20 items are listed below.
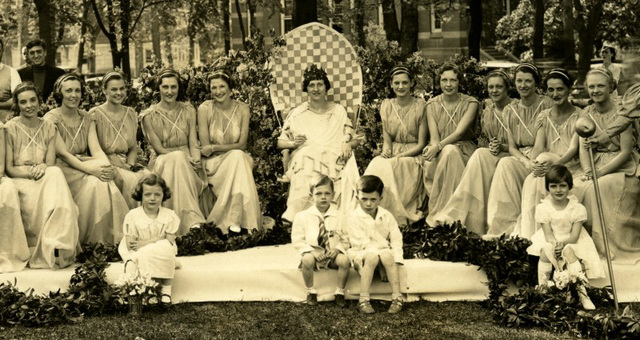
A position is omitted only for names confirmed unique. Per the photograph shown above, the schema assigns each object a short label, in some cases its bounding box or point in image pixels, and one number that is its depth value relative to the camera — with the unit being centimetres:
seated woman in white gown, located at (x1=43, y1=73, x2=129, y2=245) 931
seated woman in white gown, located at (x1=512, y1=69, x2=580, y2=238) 884
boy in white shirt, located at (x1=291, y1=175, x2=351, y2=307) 825
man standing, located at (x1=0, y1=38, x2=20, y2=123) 1025
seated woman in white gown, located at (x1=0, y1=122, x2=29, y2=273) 881
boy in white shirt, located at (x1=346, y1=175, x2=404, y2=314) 814
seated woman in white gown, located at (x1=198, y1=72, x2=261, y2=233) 980
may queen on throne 959
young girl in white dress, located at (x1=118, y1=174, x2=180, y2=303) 821
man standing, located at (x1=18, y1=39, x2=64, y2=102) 1160
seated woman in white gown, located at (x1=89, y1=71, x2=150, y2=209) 972
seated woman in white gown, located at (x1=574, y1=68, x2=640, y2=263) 860
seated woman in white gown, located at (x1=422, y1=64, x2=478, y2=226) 969
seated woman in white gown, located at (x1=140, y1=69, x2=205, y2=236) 966
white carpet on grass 849
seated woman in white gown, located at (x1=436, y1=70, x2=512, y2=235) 939
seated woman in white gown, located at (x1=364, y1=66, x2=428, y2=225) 970
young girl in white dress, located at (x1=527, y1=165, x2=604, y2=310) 802
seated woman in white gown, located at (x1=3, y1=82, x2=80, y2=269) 881
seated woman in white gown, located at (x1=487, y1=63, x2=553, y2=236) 920
